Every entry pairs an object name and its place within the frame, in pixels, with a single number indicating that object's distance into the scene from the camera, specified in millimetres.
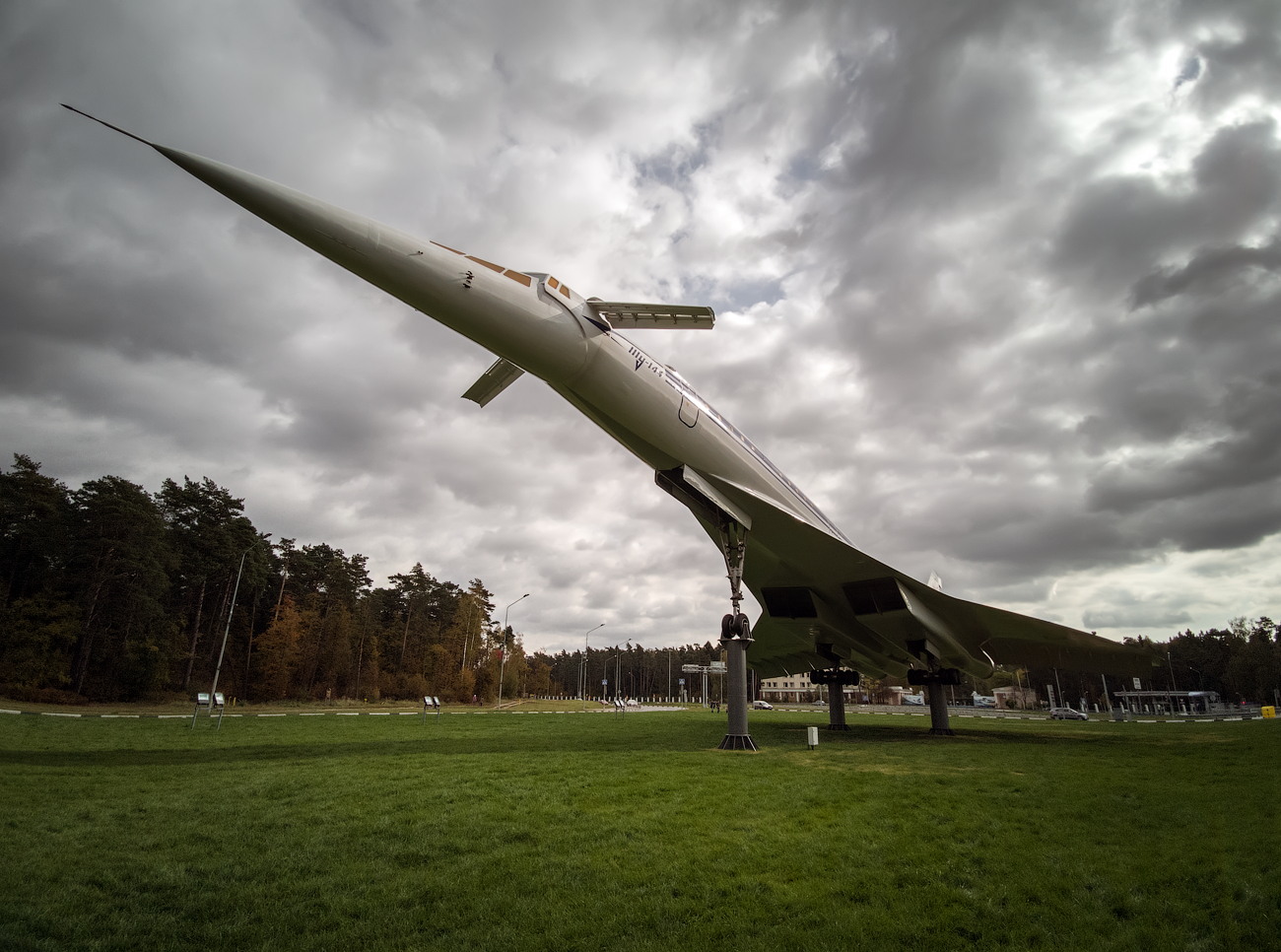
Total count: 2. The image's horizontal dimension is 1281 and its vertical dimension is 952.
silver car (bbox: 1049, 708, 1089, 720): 38250
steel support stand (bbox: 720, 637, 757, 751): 11672
